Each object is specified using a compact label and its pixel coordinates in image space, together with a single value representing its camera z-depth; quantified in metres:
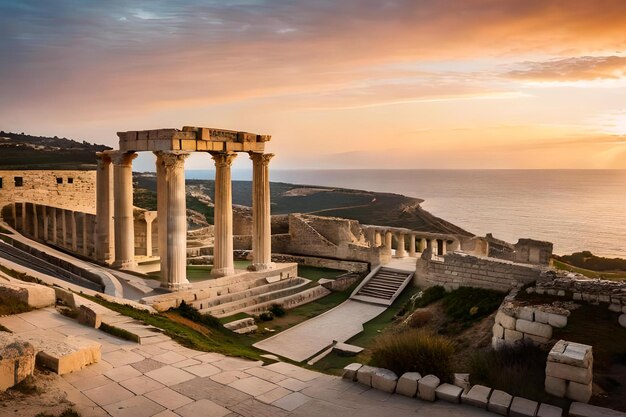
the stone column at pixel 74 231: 26.36
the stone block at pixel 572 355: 7.92
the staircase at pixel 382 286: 23.30
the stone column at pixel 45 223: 28.45
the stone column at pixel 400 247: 28.66
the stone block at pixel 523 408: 7.35
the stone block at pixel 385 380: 8.48
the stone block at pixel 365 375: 8.84
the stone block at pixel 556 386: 8.04
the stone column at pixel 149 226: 28.88
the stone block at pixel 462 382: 8.34
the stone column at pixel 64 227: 27.06
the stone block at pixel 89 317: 11.46
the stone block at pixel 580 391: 7.91
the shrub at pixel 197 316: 16.45
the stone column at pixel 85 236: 25.23
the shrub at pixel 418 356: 8.64
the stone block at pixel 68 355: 8.42
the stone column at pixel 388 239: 28.52
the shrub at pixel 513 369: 8.27
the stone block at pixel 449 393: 7.90
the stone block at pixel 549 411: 7.26
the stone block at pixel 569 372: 7.89
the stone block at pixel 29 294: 11.73
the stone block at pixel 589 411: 7.27
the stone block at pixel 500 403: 7.51
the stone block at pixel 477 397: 7.72
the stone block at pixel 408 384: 8.24
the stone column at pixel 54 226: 27.80
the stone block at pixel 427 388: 8.04
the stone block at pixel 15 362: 7.36
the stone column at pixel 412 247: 28.54
